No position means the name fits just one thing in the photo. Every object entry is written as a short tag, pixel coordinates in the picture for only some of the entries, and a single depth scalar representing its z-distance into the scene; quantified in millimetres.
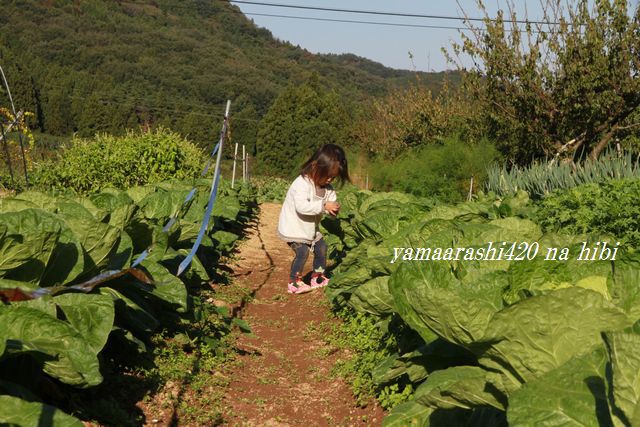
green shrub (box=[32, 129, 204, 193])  12219
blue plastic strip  3230
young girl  7188
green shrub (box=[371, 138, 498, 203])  13688
